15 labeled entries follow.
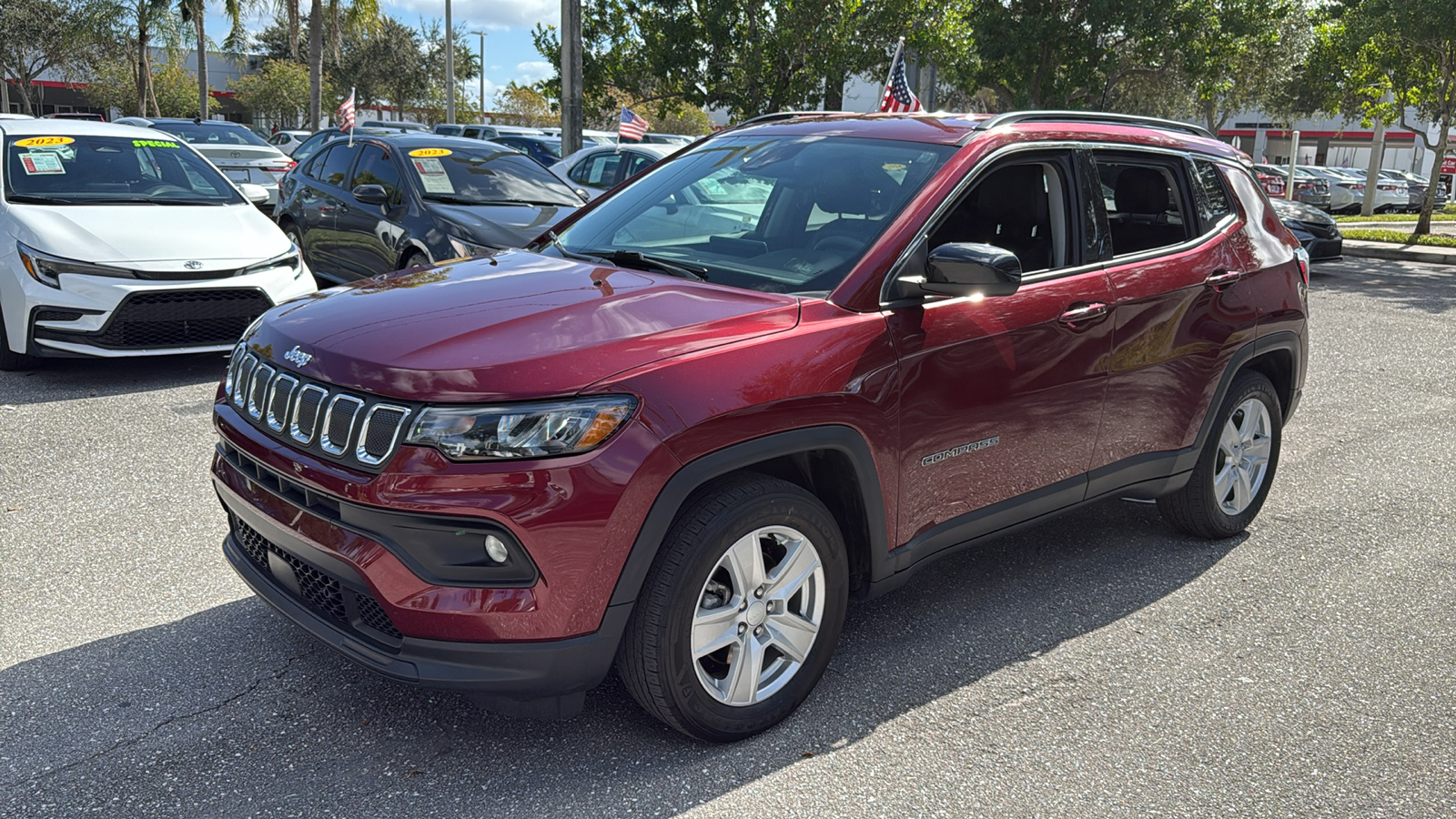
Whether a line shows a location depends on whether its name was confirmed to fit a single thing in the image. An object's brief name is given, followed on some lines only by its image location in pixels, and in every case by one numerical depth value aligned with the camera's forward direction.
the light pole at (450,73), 39.17
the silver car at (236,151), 15.94
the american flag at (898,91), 16.03
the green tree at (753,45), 20.12
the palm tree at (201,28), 39.19
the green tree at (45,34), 41.88
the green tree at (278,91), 53.50
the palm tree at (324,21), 32.56
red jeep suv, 2.74
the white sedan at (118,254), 6.78
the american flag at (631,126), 17.39
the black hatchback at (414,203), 8.38
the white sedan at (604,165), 13.22
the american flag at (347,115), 18.27
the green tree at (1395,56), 17.27
